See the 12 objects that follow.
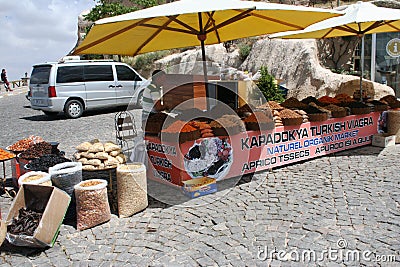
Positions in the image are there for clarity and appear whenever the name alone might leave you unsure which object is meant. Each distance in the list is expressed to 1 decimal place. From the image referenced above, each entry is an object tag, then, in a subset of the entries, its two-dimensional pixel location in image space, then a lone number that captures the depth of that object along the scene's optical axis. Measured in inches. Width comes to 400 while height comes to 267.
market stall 204.8
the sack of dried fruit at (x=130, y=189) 174.7
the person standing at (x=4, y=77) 1067.1
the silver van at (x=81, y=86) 497.7
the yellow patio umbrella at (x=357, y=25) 265.0
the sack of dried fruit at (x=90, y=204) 163.0
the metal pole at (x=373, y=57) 550.3
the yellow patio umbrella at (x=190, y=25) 179.3
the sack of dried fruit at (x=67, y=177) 175.2
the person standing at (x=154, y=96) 242.8
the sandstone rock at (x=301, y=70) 485.4
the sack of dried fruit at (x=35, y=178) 169.3
